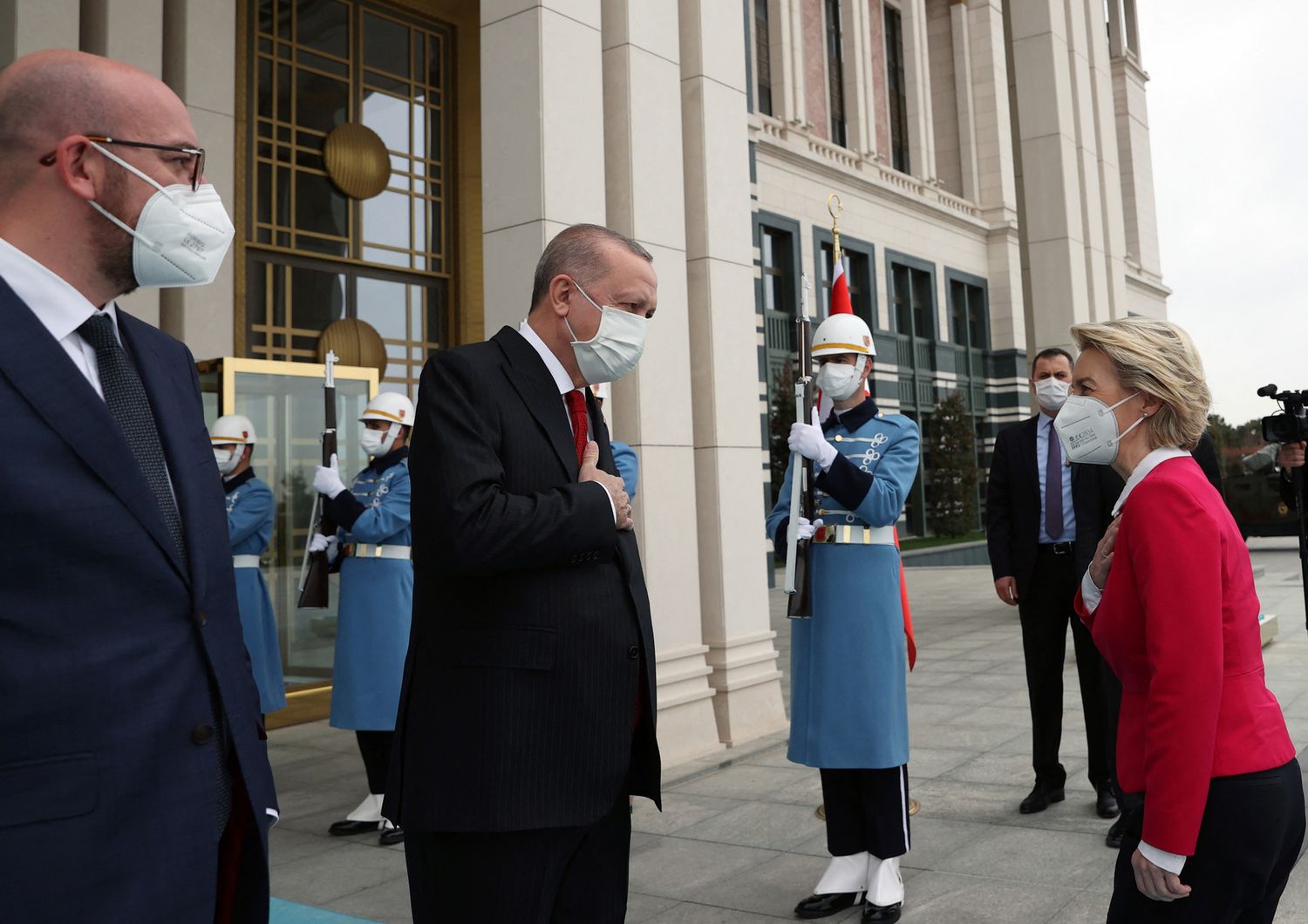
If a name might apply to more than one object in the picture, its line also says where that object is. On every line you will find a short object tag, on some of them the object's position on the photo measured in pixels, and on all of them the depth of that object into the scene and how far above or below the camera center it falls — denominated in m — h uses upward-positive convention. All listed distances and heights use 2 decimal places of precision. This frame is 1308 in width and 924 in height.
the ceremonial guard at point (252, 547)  6.50 +0.07
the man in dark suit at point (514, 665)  2.16 -0.24
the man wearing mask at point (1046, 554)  5.15 -0.11
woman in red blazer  1.99 -0.37
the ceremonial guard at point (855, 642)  4.04 -0.43
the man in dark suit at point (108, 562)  1.44 +0.00
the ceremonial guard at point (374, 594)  5.55 -0.21
